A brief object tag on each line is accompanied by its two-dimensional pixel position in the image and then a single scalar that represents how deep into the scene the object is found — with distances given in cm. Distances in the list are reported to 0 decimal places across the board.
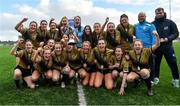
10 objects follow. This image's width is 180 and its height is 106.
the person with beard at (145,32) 465
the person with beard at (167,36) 468
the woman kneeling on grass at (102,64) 449
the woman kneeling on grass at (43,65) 448
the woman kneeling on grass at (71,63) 454
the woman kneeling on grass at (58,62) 452
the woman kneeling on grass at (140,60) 425
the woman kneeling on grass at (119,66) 431
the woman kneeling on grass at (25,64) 446
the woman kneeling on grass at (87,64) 456
